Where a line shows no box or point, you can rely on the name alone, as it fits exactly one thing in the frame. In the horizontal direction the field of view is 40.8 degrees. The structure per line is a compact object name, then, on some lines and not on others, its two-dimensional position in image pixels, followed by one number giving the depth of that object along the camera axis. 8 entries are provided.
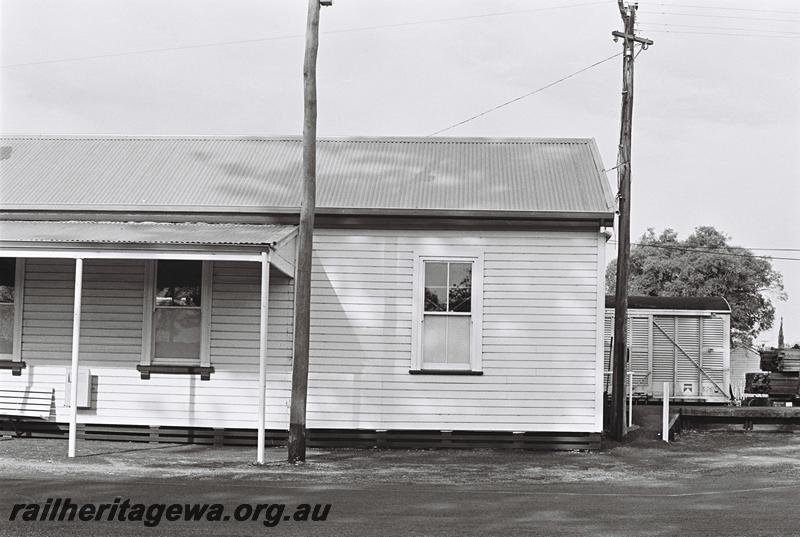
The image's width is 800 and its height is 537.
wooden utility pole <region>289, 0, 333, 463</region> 15.74
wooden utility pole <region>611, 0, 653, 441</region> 19.77
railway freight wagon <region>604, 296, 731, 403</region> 30.05
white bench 18.20
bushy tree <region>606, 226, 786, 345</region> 57.75
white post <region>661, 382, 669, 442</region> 19.96
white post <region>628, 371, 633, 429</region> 21.79
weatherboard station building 17.80
